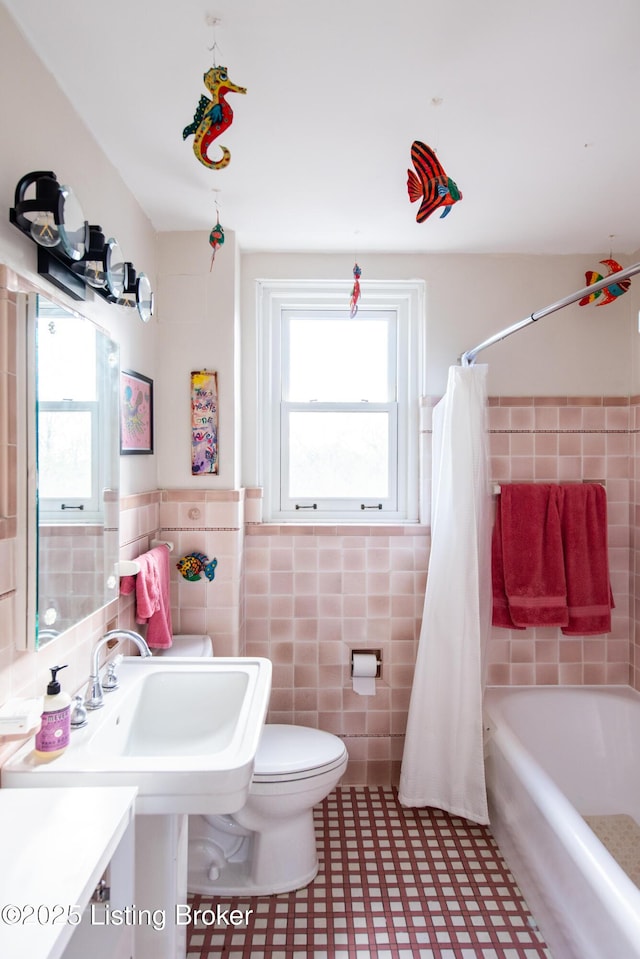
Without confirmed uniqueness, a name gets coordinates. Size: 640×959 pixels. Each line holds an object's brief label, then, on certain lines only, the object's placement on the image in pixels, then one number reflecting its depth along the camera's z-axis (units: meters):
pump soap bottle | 1.20
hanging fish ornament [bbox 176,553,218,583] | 2.22
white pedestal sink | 1.17
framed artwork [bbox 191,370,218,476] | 2.29
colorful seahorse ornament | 1.06
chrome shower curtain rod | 1.51
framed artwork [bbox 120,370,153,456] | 1.92
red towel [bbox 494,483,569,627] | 2.37
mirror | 1.24
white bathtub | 1.36
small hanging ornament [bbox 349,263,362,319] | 2.29
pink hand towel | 1.88
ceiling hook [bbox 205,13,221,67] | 1.21
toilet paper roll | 2.42
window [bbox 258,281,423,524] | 2.63
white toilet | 1.85
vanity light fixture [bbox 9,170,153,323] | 1.18
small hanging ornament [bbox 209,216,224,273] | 1.94
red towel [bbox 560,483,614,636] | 2.39
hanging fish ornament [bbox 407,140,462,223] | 1.28
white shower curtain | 2.14
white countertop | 0.80
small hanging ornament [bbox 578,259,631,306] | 2.12
